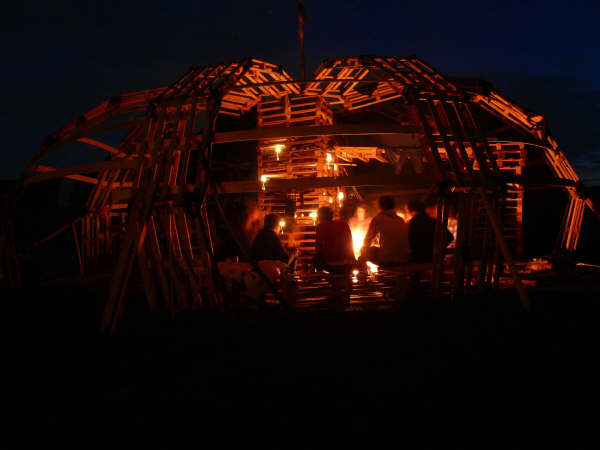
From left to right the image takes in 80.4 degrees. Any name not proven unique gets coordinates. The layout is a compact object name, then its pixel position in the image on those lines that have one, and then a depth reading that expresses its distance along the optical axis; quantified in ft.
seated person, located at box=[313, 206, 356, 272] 18.97
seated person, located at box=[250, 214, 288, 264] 19.85
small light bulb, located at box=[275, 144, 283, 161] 31.40
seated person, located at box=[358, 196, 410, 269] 19.86
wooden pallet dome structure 16.25
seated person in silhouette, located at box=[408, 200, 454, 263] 19.65
